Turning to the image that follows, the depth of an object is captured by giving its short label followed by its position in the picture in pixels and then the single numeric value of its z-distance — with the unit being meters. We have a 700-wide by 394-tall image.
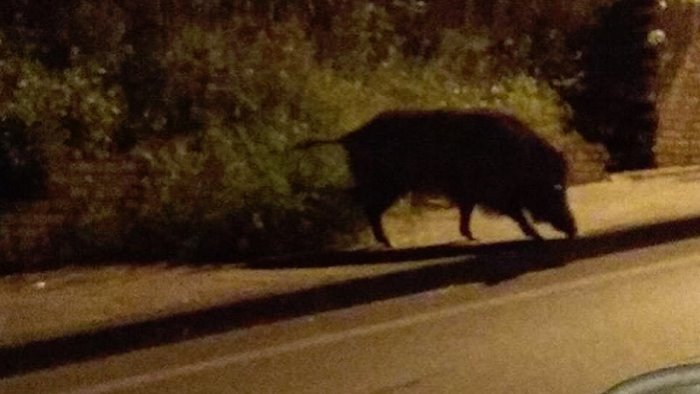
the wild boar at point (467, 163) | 11.63
